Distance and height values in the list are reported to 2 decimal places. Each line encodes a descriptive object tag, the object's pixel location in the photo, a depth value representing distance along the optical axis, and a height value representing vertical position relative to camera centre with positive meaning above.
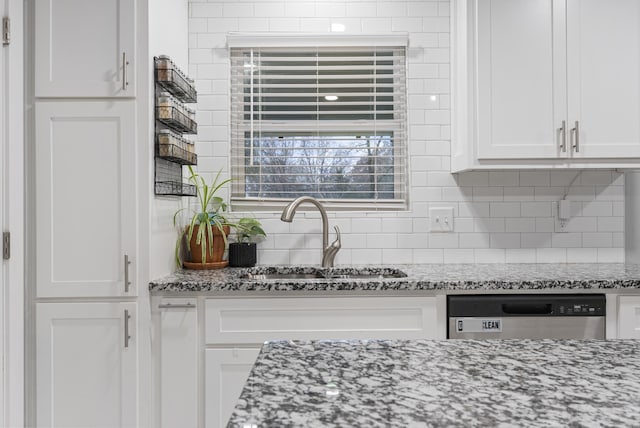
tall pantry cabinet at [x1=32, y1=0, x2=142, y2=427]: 1.97 -0.01
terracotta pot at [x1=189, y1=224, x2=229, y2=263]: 2.43 -0.18
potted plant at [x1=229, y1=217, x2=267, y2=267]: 2.52 -0.18
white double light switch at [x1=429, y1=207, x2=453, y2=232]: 2.67 -0.06
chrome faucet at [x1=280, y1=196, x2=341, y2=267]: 2.51 -0.18
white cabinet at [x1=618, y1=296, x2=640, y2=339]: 2.04 -0.45
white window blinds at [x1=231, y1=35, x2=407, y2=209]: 2.71 +0.46
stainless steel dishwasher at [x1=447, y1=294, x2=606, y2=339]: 2.02 -0.44
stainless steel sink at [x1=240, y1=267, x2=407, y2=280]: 2.49 -0.32
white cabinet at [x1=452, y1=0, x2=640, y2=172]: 2.31 +0.60
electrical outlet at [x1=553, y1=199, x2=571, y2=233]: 2.65 -0.04
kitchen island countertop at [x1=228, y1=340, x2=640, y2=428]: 0.60 -0.25
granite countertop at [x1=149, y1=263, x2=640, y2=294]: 2.01 -0.30
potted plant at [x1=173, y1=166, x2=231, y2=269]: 2.39 -0.13
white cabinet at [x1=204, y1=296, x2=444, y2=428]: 2.02 -0.48
